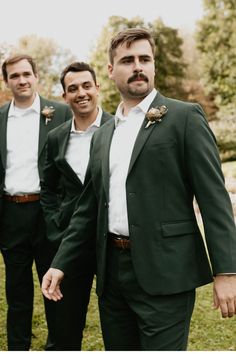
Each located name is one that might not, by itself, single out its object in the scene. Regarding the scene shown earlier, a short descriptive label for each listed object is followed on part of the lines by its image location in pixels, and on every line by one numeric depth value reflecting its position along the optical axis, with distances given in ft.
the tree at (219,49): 104.88
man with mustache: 9.29
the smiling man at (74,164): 14.44
